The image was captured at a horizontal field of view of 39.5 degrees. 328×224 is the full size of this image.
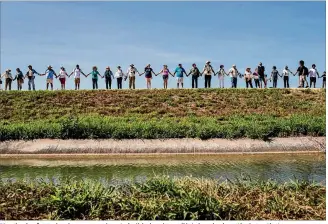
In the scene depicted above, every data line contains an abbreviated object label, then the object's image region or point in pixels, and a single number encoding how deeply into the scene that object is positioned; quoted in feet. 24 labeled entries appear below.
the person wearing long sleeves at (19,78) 117.47
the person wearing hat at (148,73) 115.55
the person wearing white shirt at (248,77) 120.06
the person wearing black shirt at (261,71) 119.18
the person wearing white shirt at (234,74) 116.88
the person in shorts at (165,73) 116.78
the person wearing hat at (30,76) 114.83
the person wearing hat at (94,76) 114.34
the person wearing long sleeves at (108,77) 114.62
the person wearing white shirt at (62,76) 115.79
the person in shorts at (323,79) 123.93
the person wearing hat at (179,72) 114.11
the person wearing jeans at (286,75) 120.38
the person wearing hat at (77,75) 115.75
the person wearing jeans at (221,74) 118.31
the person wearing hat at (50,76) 116.18
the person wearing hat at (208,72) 114.23
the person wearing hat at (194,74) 114.73
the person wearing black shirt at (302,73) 119.24
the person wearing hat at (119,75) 114.62
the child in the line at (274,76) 120.16
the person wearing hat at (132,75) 115.62
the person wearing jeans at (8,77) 117.60
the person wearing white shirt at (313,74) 119.75
